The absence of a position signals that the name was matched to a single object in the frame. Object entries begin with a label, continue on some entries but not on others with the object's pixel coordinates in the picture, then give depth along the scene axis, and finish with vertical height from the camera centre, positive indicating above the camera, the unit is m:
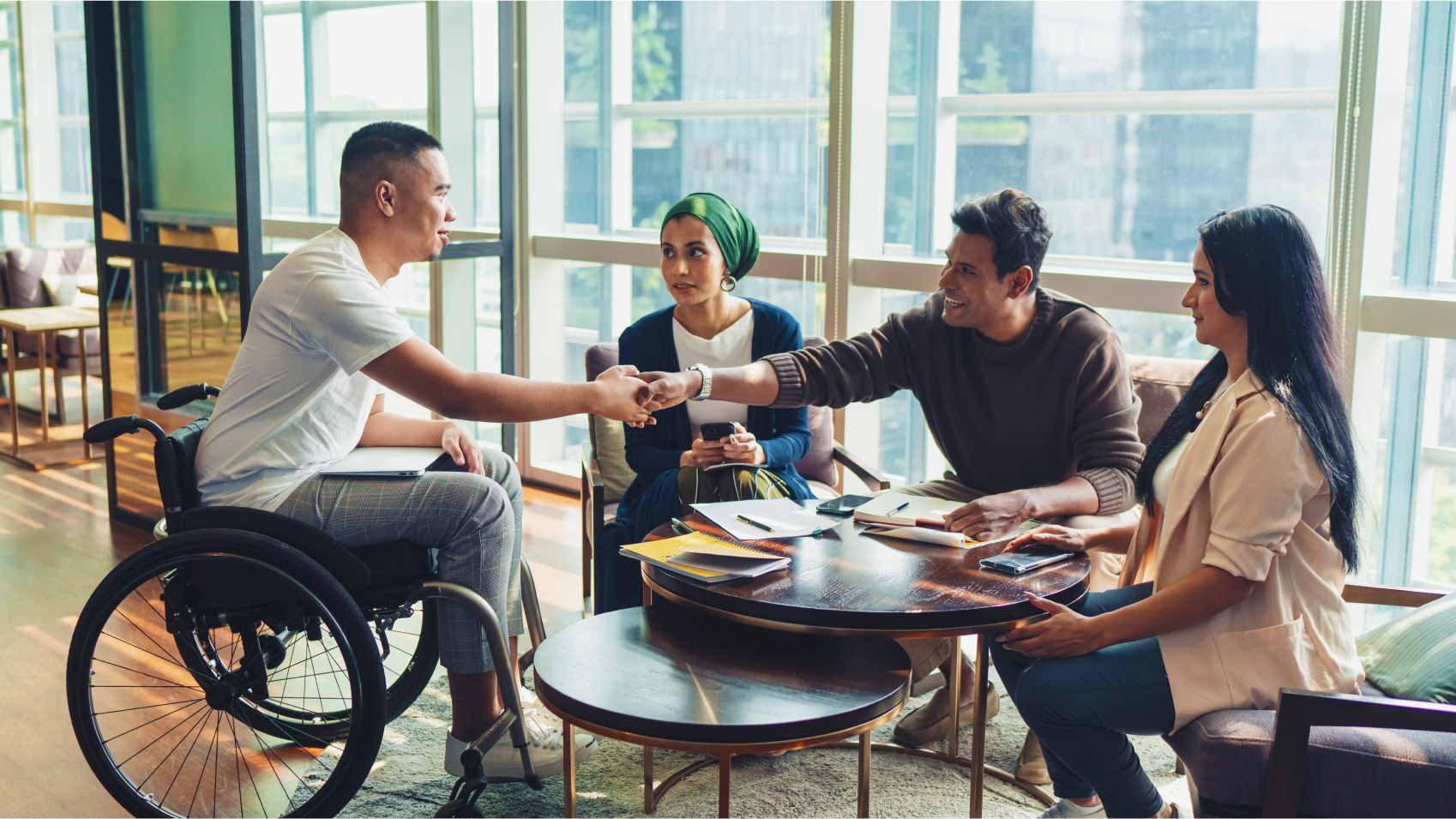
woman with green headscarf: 2.56 -0.32
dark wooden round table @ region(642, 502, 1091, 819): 1.67 -0.57
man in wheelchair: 2.03 -0.35
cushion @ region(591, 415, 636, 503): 2.98 -0.61
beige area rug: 2.17 -1.13
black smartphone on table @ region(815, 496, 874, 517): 2.26 -0.56
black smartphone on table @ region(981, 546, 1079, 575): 1.88 -0.57
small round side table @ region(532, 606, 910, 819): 1.49 -0.66
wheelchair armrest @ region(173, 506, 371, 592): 1.92 -0.53
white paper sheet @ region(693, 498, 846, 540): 2.05 -0.56
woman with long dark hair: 1.60 -0.48
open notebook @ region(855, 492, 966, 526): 2.15 -0.55
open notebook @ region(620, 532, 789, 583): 1.82 -0.56
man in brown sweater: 2.31 -0.33
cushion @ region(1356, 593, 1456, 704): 1.69 -0.67
